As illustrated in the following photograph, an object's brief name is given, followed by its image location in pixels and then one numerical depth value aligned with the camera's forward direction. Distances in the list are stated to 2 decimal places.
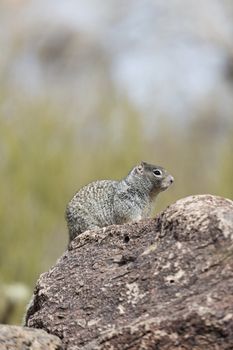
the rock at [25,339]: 13.41
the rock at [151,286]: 13.15
